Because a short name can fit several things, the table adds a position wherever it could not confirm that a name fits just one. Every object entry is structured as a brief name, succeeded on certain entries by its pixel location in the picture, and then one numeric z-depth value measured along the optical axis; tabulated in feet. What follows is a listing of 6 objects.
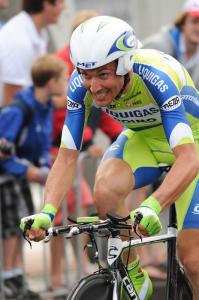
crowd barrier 57.21
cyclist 37.83
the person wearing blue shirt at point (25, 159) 54.80
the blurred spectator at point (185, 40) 61.77
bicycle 37.11
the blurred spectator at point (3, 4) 57.88
